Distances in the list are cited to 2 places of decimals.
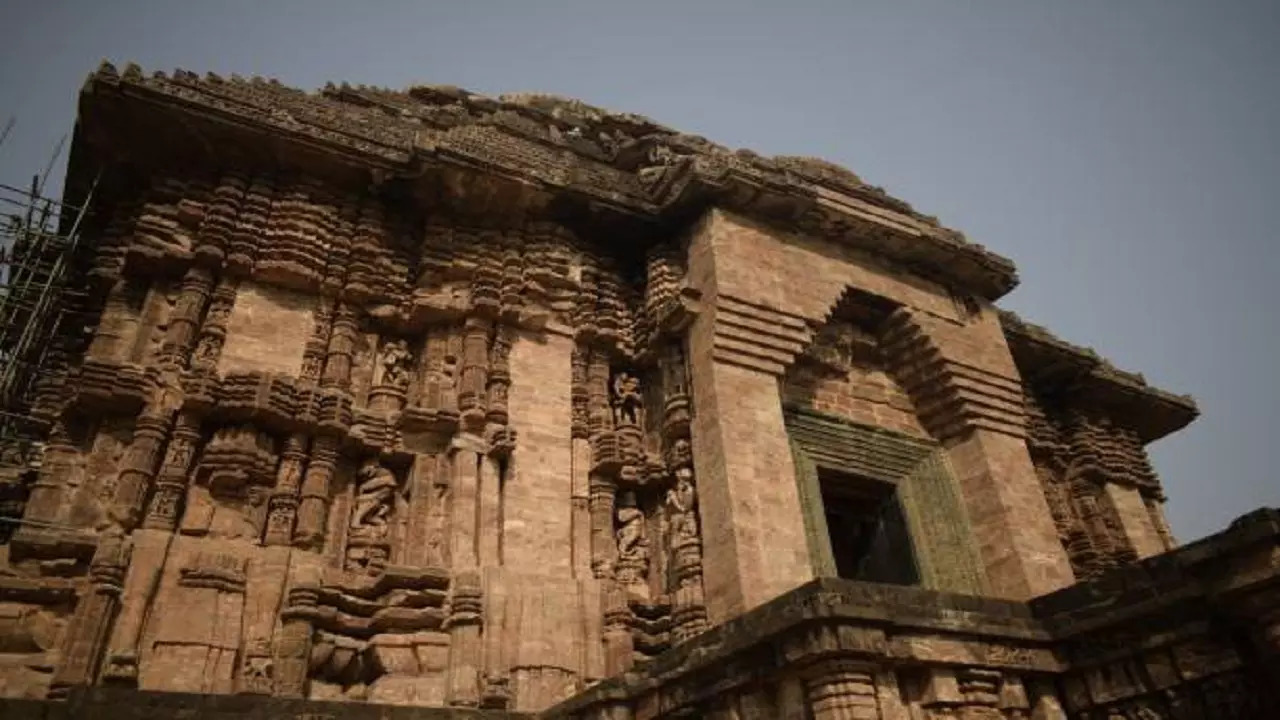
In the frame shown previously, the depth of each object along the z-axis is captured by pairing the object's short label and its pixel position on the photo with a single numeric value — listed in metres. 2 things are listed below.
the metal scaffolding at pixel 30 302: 10.09
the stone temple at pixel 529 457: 5.50
